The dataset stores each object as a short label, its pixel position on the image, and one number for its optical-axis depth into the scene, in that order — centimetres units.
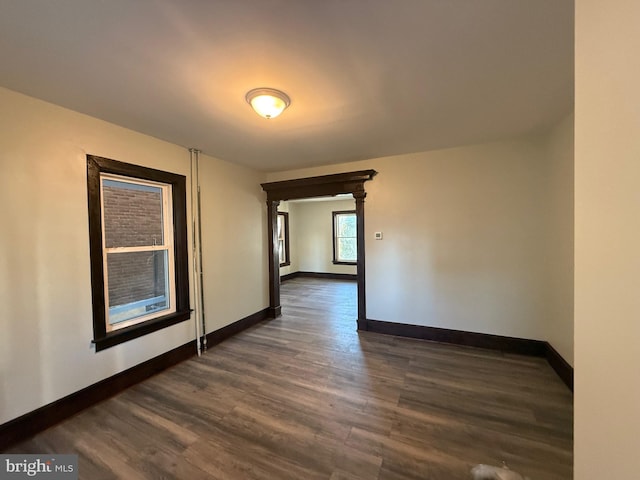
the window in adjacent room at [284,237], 760
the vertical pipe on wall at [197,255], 305
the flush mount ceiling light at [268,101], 177
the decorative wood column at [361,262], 369
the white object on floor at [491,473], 131
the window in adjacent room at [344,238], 786
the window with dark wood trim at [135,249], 223
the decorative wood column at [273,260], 432
